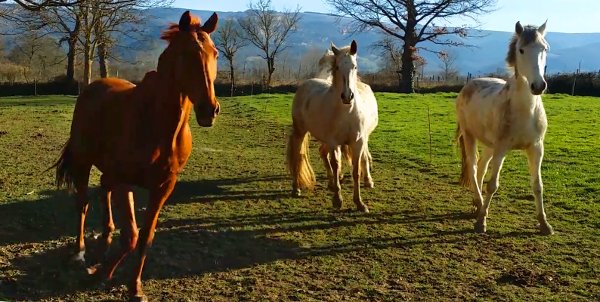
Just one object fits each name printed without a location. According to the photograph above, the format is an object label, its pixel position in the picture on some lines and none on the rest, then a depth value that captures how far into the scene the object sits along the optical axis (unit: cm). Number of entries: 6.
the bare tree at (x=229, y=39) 4259
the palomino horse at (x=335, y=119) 669
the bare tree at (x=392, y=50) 3825
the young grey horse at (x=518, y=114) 545
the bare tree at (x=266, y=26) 4453
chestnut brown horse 330
